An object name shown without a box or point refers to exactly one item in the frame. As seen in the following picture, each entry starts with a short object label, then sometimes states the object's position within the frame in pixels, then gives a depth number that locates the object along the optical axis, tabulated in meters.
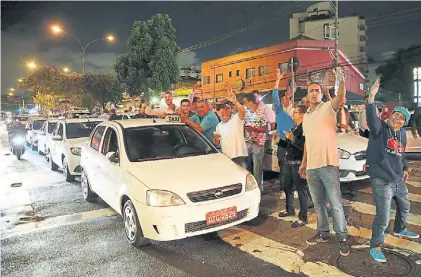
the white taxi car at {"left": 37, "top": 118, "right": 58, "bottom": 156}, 12.21
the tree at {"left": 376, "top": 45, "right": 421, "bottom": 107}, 48.88
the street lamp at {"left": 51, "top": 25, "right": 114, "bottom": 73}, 19.16
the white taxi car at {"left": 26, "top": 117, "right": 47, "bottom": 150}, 16.60
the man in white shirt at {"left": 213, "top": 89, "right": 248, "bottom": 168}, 5.75
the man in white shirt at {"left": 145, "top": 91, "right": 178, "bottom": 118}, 7.94
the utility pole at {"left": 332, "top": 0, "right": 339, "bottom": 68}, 22.06
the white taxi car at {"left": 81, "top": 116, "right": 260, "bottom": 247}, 4.08
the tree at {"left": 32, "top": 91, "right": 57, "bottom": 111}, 36.34
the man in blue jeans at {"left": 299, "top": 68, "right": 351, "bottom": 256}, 3.91
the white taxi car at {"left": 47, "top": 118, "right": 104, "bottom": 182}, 8.85
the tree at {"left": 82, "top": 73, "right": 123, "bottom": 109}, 25.89
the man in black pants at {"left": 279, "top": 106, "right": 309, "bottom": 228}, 4.88
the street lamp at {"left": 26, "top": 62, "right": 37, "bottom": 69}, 24.78
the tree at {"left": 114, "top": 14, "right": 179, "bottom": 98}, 22.05
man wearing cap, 3.73
